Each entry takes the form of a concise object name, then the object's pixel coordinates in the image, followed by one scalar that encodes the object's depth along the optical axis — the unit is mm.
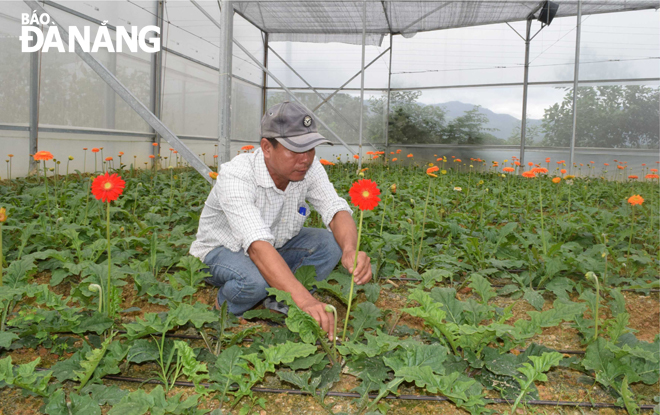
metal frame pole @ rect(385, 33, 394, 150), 11795
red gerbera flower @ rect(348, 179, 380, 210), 1338
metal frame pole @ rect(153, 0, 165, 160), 7855
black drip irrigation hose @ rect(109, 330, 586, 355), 1705
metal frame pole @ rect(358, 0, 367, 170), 6755
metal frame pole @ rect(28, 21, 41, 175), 5668
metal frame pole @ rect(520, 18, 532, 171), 10312
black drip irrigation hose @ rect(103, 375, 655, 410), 1404
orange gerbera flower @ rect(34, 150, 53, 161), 3047
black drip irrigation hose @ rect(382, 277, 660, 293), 2332
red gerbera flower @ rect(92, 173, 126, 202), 1509
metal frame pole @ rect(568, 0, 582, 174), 7645
